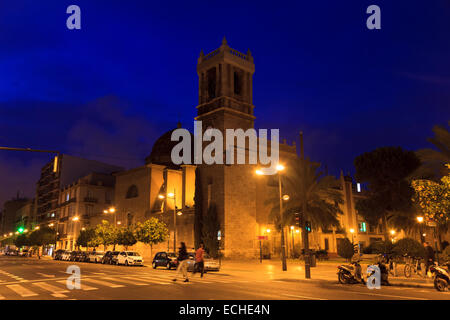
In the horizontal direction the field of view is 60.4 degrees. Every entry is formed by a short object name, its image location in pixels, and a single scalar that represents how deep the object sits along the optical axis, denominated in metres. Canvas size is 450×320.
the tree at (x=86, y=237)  62.31
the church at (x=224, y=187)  46.84
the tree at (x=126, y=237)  49.69
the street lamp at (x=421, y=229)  34.99
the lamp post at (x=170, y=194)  55.80
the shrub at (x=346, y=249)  31.94
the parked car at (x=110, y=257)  38.50
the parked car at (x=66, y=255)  53.22
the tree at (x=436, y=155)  21.10
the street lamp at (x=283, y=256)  25.47
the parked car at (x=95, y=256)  43.38
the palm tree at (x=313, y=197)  35.22
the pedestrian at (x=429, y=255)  18.59
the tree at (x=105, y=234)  53.58
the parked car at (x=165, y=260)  28.77
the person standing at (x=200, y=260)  19.43
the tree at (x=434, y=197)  17.44
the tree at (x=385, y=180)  41.44
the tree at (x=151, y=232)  45.88
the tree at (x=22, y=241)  84.00
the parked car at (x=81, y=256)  46.81
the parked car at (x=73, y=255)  49.69
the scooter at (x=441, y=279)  14.15
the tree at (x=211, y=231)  43.69
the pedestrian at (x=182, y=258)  17.50
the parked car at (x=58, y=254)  55.92
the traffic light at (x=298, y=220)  22.59
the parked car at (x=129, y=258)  35.77
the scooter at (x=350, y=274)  16.97
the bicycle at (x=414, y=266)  19.95
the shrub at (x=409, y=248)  21.23
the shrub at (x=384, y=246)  24.00
